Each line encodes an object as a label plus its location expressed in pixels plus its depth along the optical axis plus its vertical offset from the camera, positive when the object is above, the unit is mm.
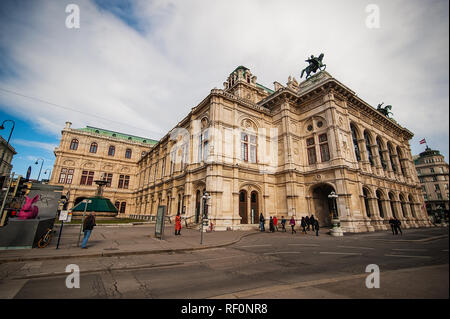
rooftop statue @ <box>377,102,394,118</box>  34406 +18888
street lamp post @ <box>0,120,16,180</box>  14899 +6427
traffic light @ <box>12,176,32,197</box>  9827 +1441
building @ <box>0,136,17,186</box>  47125 +12987
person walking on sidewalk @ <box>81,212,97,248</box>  8758 -474
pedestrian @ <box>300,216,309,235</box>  17595 -486
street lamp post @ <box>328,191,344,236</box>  16141 -884
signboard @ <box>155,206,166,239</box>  12805 -481
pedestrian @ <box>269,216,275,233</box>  18438 -904
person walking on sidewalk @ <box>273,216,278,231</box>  19019 -360
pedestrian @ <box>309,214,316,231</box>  18620 -257
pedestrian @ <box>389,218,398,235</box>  16594 -503
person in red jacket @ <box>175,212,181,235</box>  14805 -761
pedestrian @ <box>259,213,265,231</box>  18983 -663
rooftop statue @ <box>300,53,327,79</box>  27266 +20950
